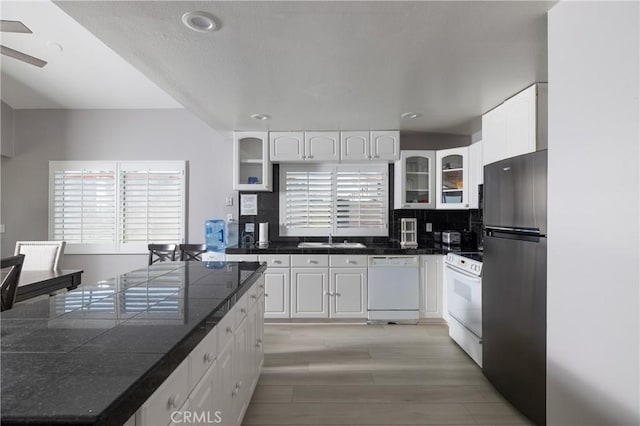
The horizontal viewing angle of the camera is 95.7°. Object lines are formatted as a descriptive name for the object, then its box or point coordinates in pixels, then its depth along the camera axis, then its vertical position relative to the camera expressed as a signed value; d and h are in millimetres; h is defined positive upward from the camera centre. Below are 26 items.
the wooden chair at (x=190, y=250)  3205 -416
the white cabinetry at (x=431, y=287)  3326 -835
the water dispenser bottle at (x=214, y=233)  3910 -276
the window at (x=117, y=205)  3971 +94
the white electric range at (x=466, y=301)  2418 -790
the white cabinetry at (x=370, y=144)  3574 +865
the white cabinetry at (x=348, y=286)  3318 -830
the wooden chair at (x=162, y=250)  3349 -441
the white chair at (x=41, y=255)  2863 -434
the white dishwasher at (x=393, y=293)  3307 -903
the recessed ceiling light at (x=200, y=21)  1465 +1001
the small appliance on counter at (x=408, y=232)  3742 -230
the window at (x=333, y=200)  3953 +188
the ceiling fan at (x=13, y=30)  1650 +1060
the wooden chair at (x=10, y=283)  1807 -460
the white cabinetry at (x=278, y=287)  3316 -847
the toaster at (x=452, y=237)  3615 -280
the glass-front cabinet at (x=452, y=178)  3342 +438
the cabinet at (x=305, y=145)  3574 +845
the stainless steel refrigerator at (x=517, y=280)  1643 -415
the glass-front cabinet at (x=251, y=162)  3609 +649
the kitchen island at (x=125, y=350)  625 -400
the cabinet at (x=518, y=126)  2158 +728
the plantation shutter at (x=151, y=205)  3971 +95
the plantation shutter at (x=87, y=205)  3971 +90
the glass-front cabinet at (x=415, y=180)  3654 +441
